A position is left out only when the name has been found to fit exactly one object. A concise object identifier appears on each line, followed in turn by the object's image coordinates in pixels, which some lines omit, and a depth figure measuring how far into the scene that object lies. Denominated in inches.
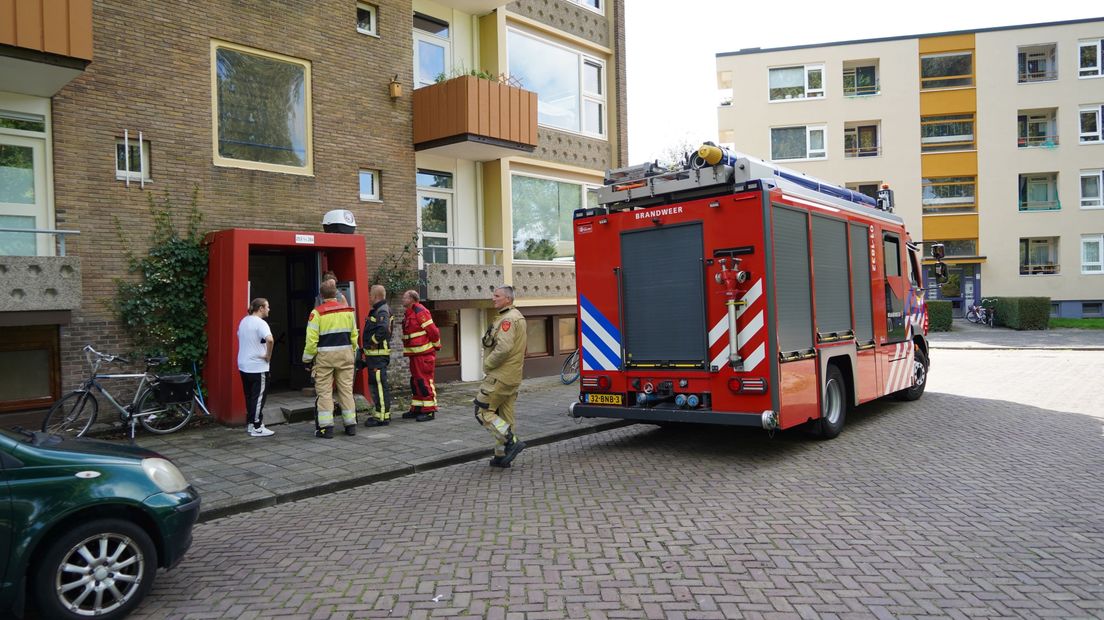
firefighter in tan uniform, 289.3
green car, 143.3
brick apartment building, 349.4
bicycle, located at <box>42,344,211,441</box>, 343.6
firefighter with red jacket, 412.8
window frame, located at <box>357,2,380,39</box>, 501.4
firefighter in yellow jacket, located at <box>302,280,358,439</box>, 358.0
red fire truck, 285.9
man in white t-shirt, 361.4
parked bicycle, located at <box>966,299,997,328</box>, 1188.5
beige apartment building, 1269.7
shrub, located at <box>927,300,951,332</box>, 1115.3
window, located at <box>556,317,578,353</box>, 660.1
